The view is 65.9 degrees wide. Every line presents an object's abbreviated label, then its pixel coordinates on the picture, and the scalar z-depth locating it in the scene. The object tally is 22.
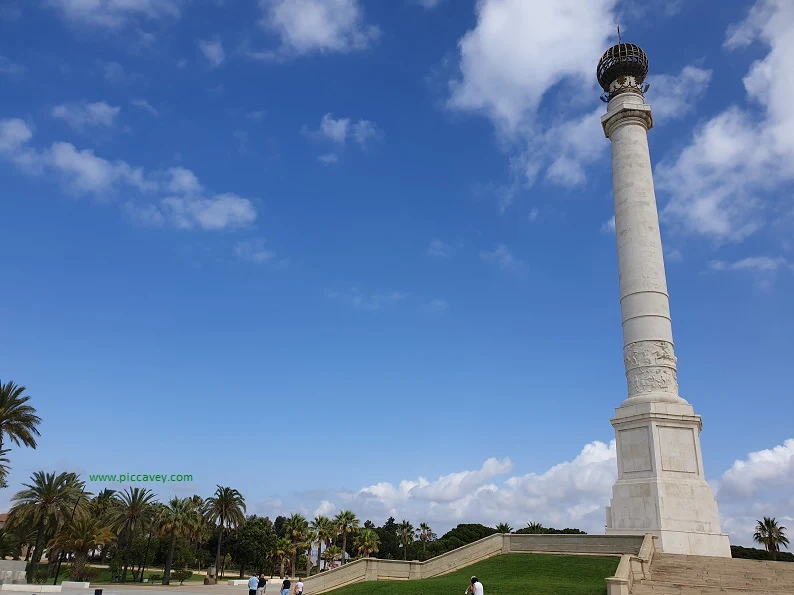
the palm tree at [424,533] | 97.25
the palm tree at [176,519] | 58.25
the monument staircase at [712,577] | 19.27
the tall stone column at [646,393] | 27.20
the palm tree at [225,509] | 66.75
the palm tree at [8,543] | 54.20
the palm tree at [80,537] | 46.25
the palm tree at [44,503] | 46.00
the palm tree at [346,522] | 69.06
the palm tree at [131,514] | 57.50
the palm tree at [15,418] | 38.25
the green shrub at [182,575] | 63.82
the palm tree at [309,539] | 67.81
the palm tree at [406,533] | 92.10
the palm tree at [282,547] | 69.25
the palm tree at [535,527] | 78.05
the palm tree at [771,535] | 63.84
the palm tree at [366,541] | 69.38
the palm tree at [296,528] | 69.81
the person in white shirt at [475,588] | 17.28
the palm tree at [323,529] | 68.81
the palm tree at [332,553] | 71.25
